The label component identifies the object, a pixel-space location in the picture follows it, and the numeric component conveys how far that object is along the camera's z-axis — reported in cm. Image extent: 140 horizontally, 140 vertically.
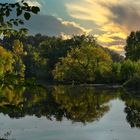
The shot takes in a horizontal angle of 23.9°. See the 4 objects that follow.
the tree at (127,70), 7393
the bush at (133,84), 6006
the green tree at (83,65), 7923
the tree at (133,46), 9214
